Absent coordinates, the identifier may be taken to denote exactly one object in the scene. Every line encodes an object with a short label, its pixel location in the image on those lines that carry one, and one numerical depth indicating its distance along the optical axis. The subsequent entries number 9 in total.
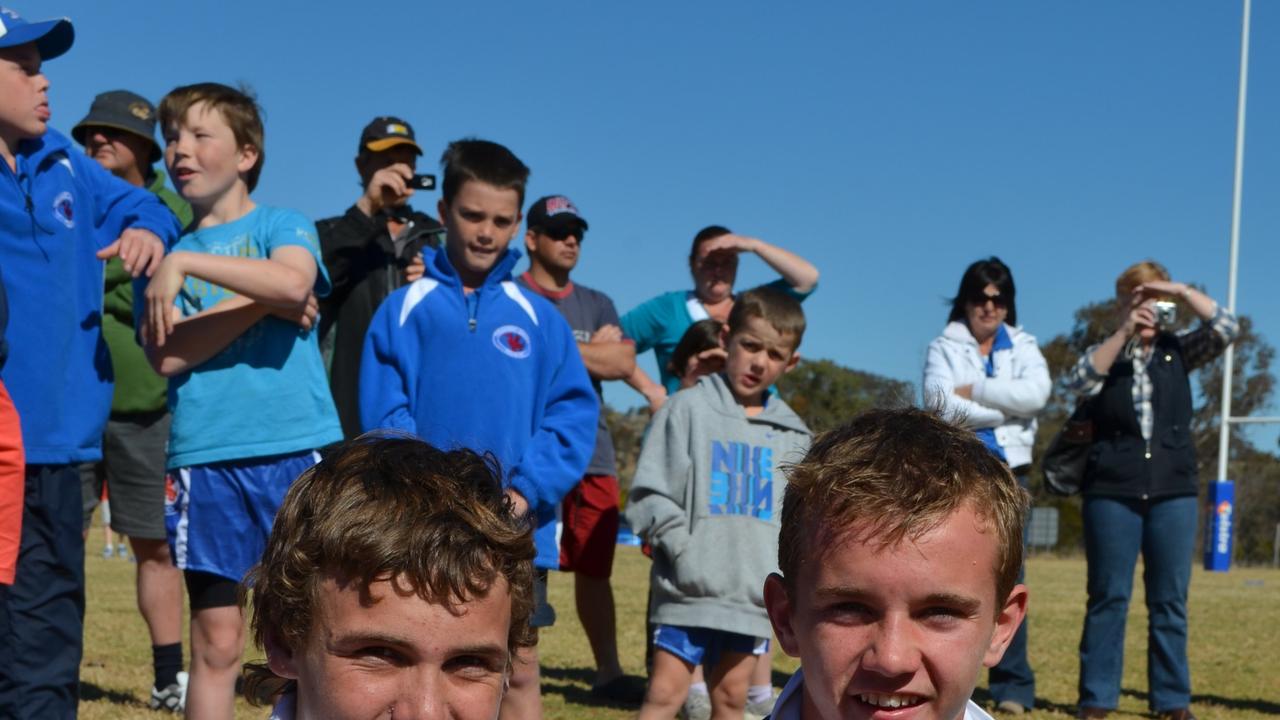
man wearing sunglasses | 6.91
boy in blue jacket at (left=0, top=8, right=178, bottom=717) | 3.83
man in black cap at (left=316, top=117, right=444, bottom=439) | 5.73
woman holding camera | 6.90
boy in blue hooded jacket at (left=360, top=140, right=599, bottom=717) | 4.46
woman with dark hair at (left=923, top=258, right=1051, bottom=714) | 6.77
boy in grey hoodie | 4.83
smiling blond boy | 2.28
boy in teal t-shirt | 4.18
